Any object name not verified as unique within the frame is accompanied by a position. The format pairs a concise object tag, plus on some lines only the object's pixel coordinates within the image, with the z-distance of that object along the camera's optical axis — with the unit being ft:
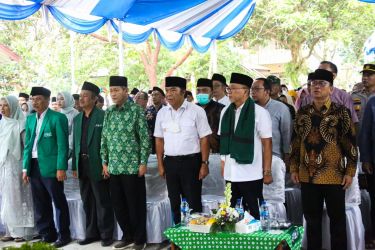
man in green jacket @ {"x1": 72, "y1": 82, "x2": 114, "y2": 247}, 18.13
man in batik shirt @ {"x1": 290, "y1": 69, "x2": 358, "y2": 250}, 13.55
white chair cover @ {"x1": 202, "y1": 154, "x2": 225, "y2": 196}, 19.33
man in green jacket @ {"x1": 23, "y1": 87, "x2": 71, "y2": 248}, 18.62
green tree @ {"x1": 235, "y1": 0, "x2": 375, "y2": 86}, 57.06
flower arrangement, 13.03
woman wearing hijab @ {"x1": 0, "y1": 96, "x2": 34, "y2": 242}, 19.72
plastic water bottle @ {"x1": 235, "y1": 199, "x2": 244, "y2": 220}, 13.39
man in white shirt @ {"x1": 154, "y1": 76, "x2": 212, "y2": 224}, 16.34
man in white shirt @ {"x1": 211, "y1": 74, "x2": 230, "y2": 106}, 22.36
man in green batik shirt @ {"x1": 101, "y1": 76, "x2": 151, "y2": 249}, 17.20
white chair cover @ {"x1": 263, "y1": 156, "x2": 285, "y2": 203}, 17.33
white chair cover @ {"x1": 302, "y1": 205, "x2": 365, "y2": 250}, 15.39
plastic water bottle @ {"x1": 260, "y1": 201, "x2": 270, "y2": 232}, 13.55
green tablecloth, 12.54
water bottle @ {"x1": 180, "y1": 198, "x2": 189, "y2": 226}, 14.33
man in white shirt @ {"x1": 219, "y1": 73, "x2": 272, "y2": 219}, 14.73
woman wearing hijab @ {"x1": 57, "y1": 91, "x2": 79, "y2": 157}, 21.52
